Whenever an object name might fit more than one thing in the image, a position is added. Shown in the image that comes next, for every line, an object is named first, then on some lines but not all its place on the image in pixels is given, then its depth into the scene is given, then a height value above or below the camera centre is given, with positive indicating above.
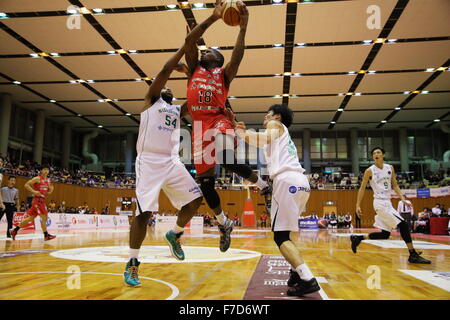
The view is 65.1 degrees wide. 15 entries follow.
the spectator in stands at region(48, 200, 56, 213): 19.52 -0.36
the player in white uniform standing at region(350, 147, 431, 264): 5.51 +0.08
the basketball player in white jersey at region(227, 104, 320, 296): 3.05 +0.20
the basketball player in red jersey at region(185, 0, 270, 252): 3.60 +0.80
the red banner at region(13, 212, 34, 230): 11.99 -0.56
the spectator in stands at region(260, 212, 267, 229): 25.22 -1.30
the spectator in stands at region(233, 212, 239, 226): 25.90 -1.27
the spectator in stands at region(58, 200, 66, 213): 20.59 -0.38
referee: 9.22 +0.04
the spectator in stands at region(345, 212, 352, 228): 24.00 -1.23
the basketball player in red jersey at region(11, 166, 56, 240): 8.34 +0.04
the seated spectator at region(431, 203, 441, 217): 16.15 -0.34
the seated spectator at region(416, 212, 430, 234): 15.93 -0.92
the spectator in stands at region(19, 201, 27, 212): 17.02 -0.33
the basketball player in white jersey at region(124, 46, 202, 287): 3.35 +0.34
